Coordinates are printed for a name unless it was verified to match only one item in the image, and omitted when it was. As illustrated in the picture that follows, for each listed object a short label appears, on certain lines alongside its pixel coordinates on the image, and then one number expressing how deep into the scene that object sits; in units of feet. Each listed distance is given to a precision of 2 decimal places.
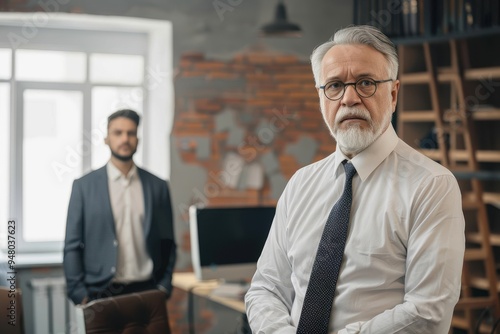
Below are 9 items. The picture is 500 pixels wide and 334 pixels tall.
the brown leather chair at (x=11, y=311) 8.87
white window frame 18.19
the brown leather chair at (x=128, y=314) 8.98
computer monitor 14.02
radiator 17.89
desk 13.37
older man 5.31
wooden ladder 13.43
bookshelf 13.21
